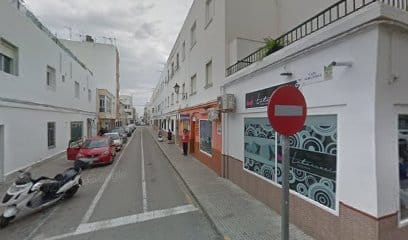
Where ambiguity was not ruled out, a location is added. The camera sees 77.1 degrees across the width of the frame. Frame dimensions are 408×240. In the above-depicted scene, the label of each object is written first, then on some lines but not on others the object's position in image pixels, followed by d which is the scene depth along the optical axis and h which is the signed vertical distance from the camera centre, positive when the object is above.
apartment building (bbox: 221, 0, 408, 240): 3.69 -0.10
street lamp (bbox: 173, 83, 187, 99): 19.73 +2.18
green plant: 6.85 +2.00
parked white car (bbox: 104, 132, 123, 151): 21.08 -1.75
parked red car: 13.59 -1.67
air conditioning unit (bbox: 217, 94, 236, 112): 8.91 +0.63
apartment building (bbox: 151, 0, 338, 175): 9.95 +3.46
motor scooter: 5.87 -1.87
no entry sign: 2.98 +0.12
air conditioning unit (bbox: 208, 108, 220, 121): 10.40 +0.26
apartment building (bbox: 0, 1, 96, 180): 10.27 +1.53
